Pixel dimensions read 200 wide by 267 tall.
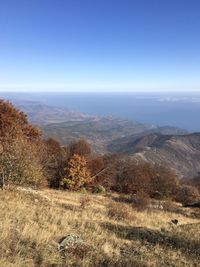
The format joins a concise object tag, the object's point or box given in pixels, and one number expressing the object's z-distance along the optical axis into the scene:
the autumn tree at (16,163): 16.69
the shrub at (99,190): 32.30
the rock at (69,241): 6.58
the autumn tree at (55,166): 30.13
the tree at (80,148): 47.38
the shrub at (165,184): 44.39
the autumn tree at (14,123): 32.24
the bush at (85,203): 16.35
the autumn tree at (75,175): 32.48
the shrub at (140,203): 20.25
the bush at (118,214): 13.33
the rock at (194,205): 27.93
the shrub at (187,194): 40.52
